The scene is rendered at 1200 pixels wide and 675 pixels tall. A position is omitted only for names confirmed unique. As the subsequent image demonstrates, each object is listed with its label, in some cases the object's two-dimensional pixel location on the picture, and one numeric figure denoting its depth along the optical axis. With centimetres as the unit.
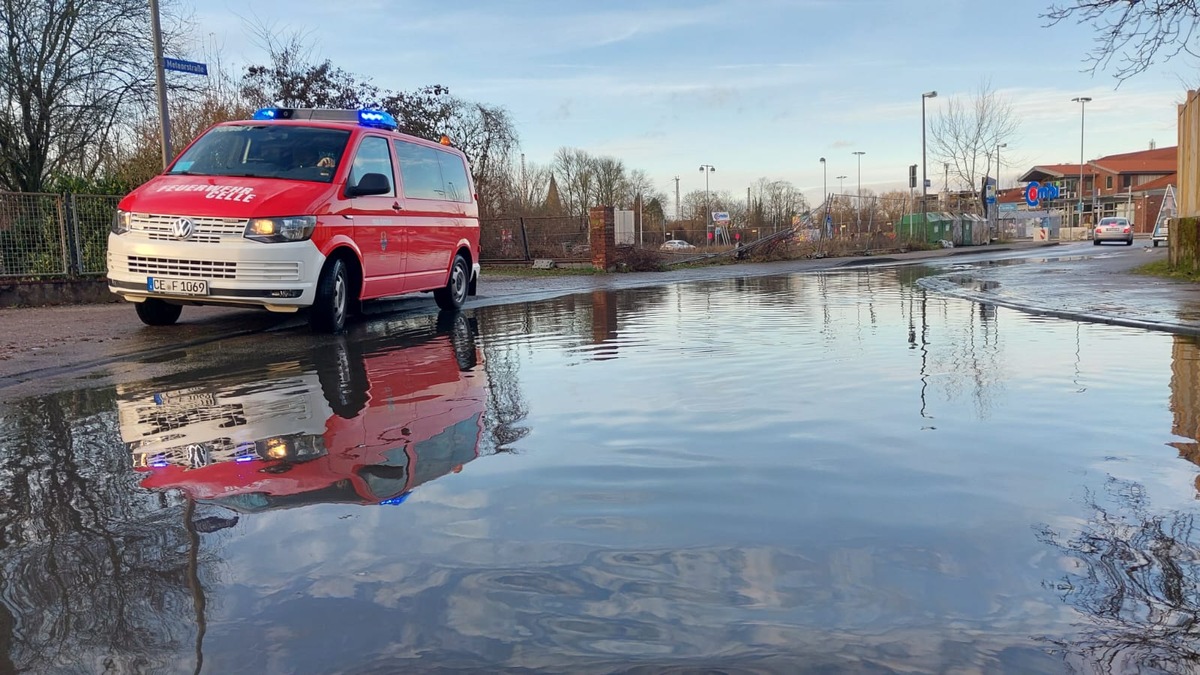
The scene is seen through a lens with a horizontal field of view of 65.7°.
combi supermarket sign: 4694
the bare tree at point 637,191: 7412
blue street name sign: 1195
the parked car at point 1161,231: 4631
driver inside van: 960
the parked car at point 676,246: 3281
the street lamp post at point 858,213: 3912
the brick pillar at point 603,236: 2481
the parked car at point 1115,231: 4822
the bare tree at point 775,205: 5233
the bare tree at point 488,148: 3164
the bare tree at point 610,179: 7316
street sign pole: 1234
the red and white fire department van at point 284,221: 870
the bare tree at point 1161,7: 1246
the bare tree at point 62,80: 2339
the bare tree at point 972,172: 5081
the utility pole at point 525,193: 3769
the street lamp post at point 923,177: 4269
